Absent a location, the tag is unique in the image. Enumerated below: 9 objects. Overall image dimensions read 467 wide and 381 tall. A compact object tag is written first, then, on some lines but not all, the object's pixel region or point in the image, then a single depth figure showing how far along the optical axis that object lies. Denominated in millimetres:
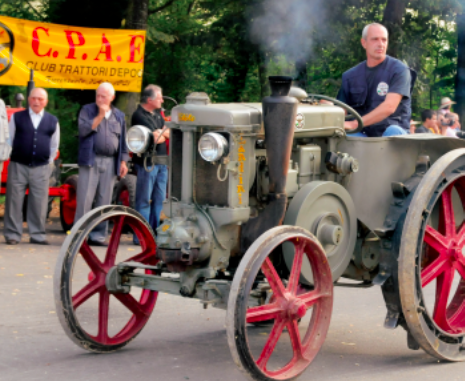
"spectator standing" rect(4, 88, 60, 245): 9492
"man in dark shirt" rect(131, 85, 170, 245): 9508
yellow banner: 11758
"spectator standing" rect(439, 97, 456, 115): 14800
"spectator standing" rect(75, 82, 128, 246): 9273
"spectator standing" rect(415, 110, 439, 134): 13570
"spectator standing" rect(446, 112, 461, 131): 14992
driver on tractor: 5777
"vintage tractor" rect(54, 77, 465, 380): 4398
